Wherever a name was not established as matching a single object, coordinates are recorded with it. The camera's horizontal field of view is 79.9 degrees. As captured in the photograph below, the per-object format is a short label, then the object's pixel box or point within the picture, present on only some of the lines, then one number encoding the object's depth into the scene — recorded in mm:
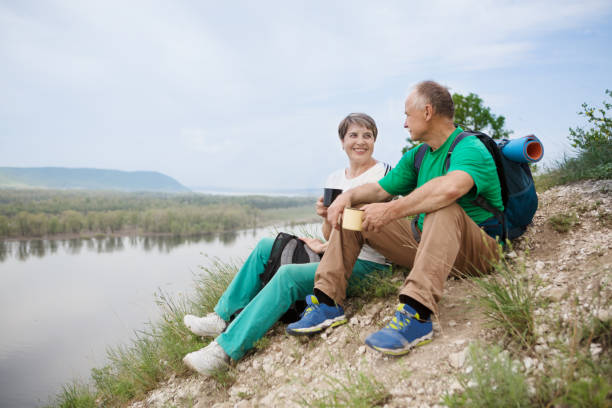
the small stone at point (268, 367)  2559
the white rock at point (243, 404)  2285
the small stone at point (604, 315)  1533
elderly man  1932
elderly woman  2549
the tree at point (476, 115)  15039
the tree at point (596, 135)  4403
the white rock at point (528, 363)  1526
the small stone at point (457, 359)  1729
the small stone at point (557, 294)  1852
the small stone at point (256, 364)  2639
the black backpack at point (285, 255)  2979
